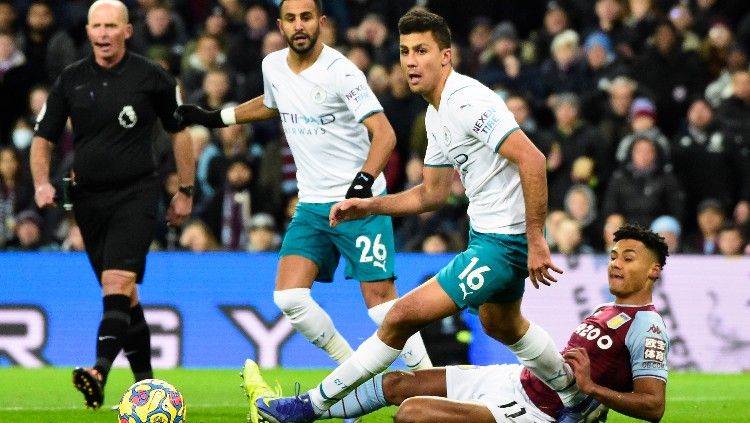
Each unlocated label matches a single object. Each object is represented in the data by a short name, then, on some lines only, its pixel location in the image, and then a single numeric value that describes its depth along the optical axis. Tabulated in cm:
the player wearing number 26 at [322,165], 1775
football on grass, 1527
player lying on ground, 1471
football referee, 1930
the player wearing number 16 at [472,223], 1468
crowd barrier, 2670
